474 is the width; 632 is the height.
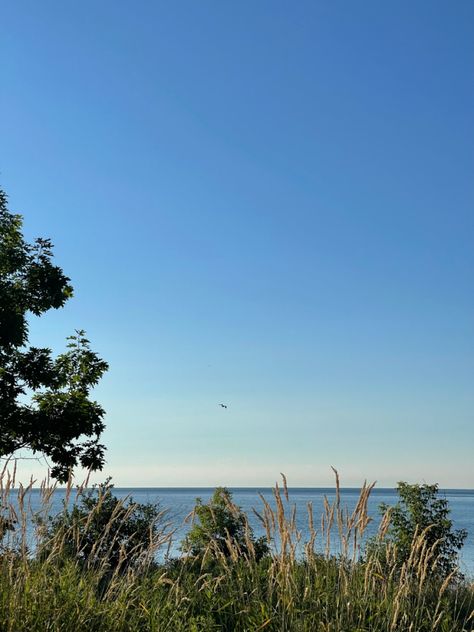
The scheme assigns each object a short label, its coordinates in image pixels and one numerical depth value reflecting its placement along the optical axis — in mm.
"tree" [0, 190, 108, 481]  18781
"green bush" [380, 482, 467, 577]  28641
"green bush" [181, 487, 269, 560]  27681
